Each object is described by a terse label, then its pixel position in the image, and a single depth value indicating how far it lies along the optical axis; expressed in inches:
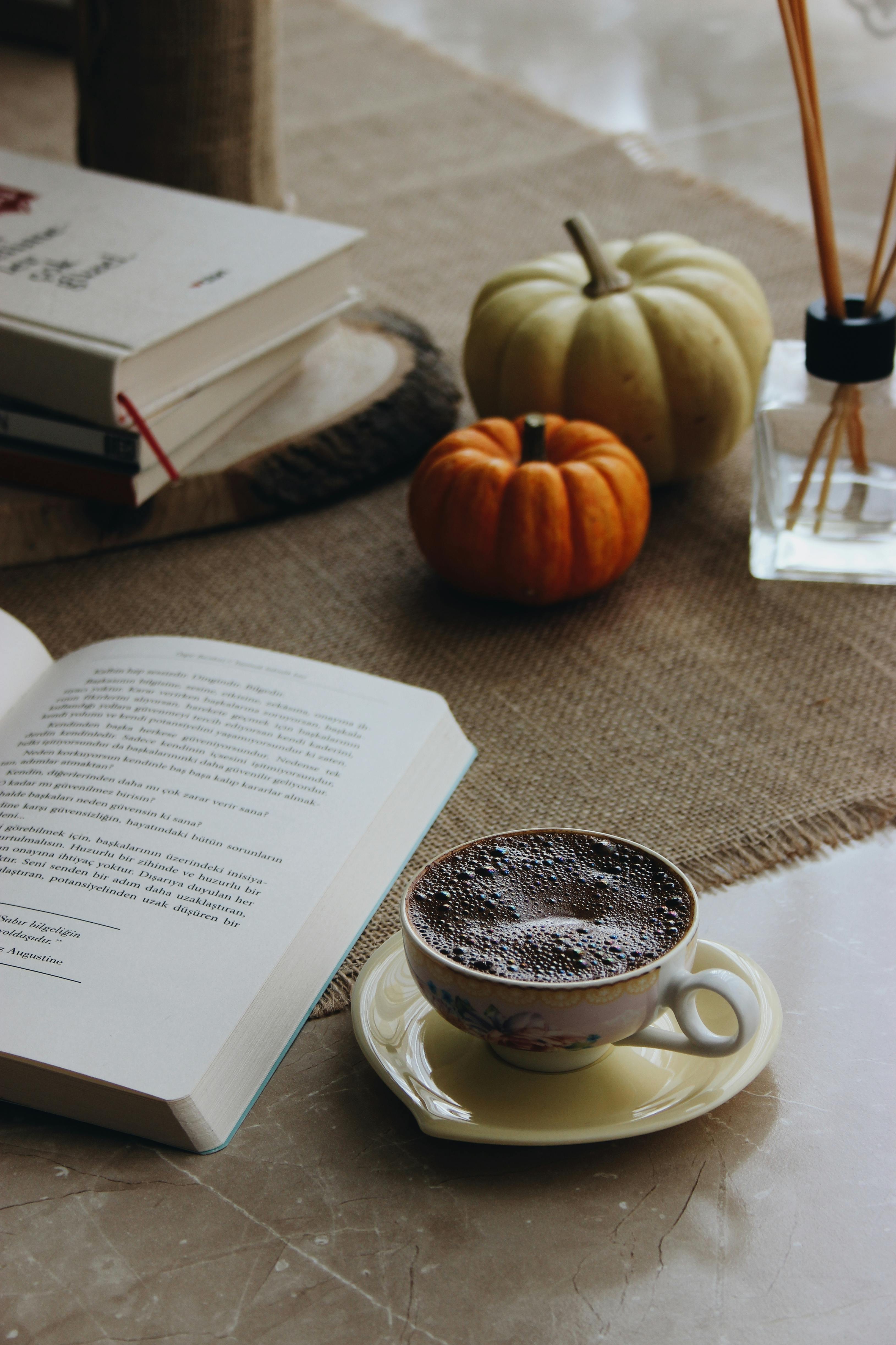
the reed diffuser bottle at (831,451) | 33.2
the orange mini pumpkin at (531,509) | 33.3
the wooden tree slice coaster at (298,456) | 35.5
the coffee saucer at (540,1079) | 26.6
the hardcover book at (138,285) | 33.9
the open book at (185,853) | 27.0
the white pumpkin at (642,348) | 35.0
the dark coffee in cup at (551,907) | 26.4
